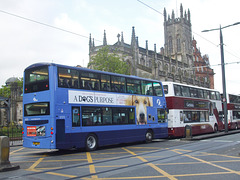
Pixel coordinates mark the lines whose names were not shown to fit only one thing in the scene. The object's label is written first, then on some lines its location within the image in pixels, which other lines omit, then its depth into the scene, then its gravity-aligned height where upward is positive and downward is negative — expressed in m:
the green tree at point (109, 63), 40.69 +7.80
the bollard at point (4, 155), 8.80 -1.27
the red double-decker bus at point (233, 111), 31.80 +0.02
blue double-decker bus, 12.87 +0.34
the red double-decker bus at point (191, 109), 21.17 +0.26
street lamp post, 24.98 +2.67
